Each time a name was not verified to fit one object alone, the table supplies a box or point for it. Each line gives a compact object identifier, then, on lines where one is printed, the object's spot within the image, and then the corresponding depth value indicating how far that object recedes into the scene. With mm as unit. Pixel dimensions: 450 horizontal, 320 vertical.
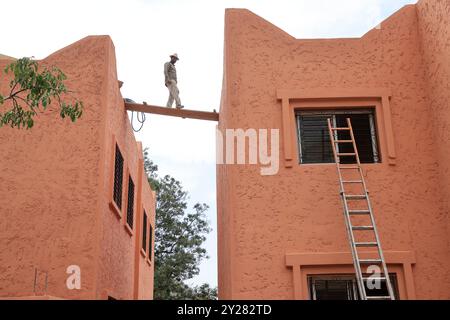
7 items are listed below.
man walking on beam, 13281
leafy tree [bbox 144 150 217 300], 28016
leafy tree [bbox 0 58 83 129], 7172
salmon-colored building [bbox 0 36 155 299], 8625
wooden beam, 12055
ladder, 7438
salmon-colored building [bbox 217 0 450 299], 7992
